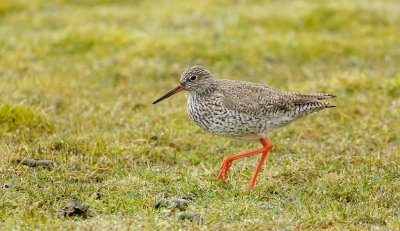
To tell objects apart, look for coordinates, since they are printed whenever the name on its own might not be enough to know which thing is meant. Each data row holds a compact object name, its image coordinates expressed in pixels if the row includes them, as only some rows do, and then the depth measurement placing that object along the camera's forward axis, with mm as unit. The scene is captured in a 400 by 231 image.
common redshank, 14781
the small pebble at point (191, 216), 12332
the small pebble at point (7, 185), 13677
